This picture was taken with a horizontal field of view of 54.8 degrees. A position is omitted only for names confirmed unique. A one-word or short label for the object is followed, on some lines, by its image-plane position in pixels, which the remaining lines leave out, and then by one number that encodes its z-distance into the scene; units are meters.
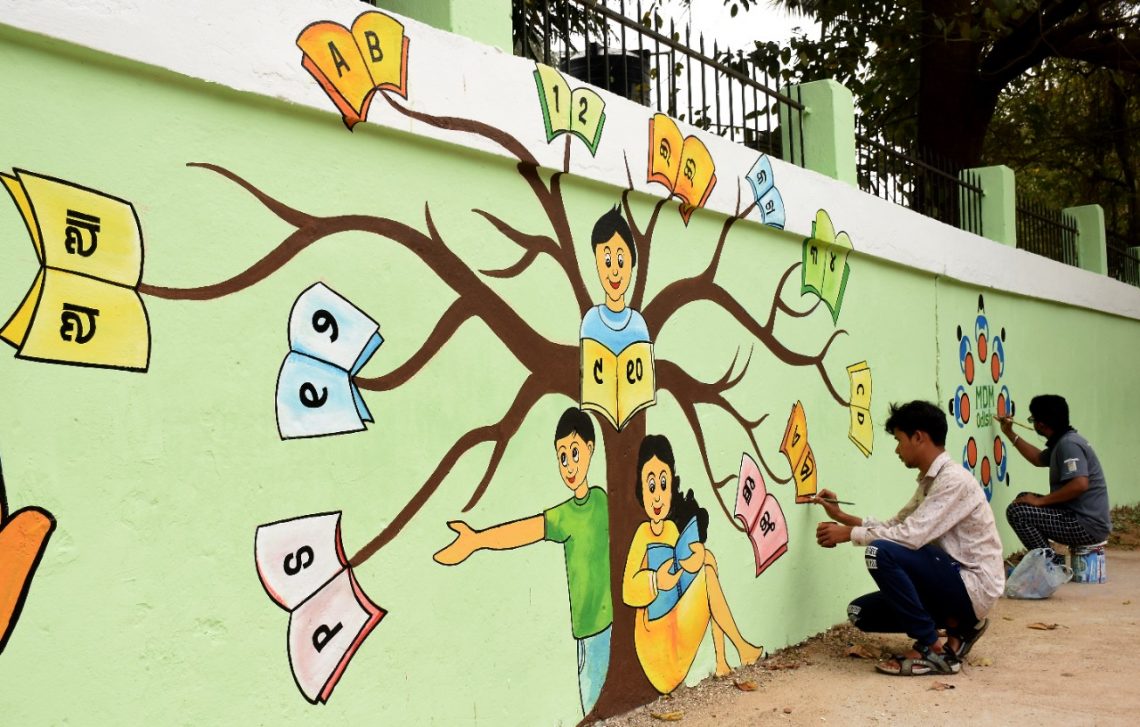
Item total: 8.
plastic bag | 6.76
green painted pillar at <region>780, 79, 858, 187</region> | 6.09
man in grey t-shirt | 7.16
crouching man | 4.89
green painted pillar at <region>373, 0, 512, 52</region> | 3.65
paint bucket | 7.32
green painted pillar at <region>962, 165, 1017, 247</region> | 8.76
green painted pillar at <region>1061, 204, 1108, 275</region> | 11.28
